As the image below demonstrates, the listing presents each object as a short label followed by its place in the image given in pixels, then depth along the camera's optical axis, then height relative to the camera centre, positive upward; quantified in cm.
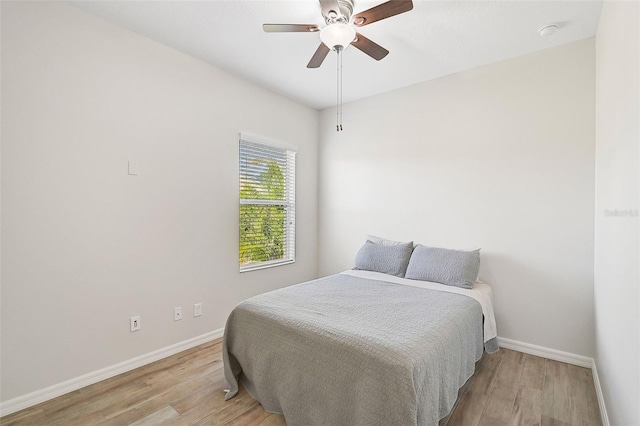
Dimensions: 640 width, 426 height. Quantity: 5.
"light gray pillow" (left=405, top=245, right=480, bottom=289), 266 -53
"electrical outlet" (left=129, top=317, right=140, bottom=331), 243 -92
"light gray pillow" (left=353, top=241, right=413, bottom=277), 307 -52
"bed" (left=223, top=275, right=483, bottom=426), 143 -80
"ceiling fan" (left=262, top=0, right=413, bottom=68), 178 +118
